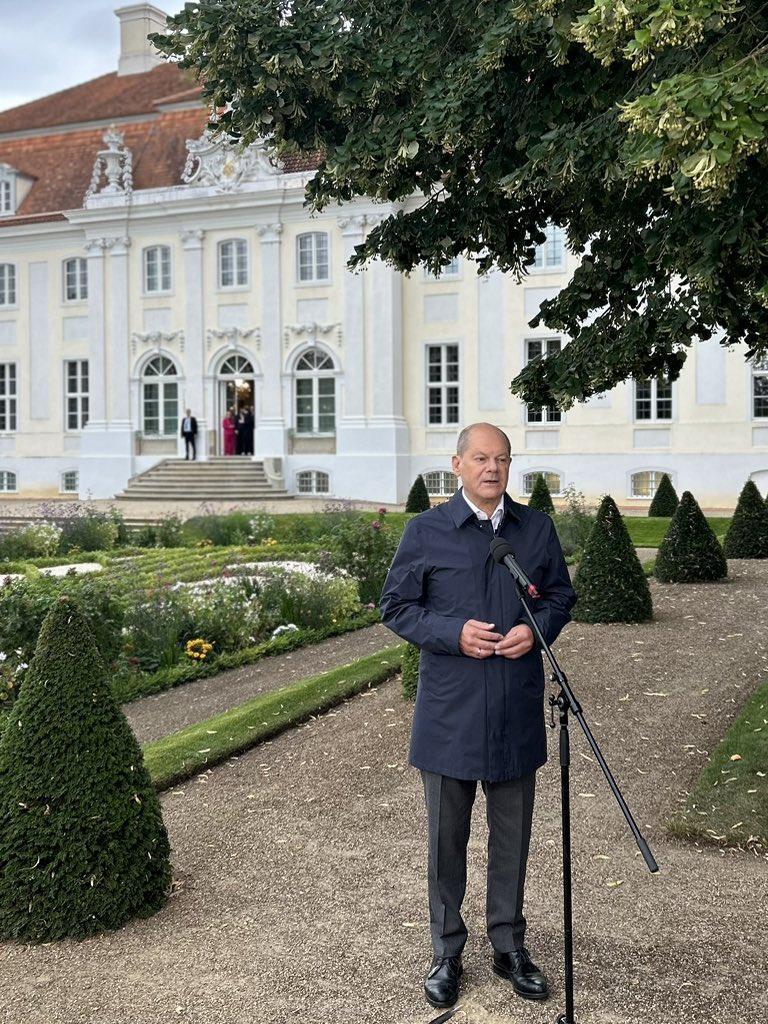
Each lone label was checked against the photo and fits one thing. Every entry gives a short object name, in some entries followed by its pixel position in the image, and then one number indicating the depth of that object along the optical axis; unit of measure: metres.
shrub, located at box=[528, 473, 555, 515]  18.31
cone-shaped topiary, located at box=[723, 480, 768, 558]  14.72
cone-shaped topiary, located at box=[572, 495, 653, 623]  9.84
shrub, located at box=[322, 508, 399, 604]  12.80
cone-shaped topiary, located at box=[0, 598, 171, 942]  4.24
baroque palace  25.08
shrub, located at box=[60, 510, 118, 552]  17.14
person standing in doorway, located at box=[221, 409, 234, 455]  27.86
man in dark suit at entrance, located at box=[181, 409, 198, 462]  27.83
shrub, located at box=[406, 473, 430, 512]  20.58
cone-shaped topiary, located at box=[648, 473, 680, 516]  20.55
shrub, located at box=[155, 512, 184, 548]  17.69
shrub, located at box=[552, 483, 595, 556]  15.78
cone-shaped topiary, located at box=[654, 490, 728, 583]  12.22
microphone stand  3.25
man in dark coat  3.58
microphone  3.37
